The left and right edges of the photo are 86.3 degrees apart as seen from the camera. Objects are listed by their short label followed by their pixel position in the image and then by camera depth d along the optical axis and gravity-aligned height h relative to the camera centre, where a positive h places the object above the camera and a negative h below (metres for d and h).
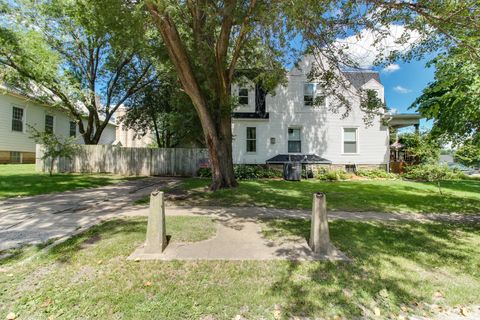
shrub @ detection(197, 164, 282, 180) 15.39 -0.61
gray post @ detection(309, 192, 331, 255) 4.12 -1.06
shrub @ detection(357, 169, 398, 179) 15.96 -0.73
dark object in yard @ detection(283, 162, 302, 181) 14.80 -0.50
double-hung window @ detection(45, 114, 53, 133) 21.49 +3.39
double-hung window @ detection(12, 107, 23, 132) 18.58 +3.18
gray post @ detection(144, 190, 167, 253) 3.97 -1.00
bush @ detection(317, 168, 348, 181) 14.91 -0.75
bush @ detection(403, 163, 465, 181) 10.23 -0.35
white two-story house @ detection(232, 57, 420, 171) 16.86 +2.04
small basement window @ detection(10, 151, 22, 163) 18.71 +0.40
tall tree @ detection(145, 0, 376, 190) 6.02 +3.55
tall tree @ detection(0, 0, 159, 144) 13.28 +6.08
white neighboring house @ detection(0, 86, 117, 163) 17.70 +3.08
